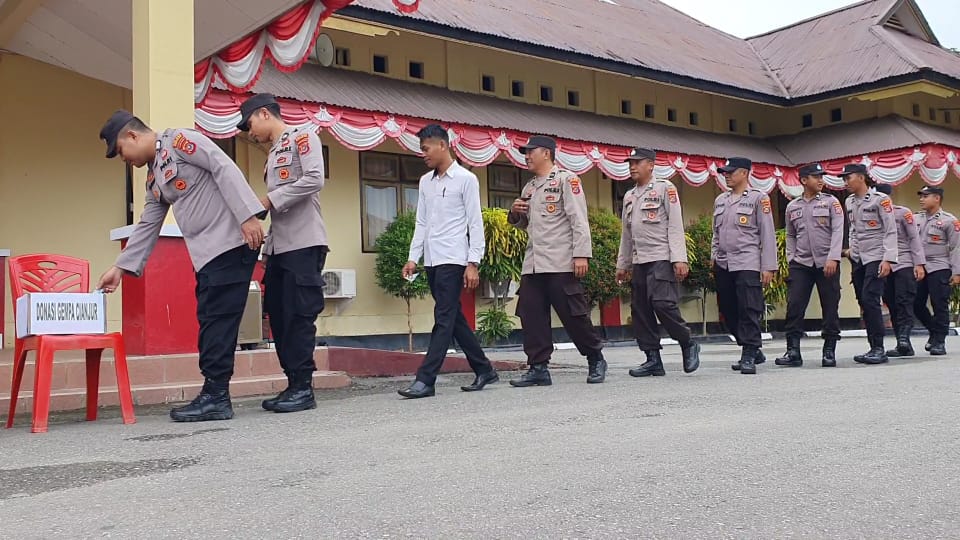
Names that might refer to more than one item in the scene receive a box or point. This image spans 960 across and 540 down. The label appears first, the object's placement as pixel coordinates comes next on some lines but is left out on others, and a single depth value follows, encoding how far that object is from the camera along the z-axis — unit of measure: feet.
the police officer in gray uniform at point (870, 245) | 29.42
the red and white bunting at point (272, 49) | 27.63
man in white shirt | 20.85
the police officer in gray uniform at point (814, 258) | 28.09
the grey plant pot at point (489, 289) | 46.42
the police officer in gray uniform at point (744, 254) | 26.53
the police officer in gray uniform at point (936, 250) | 36.29
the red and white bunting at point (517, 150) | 34.55
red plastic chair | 16.62
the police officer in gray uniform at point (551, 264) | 22.86
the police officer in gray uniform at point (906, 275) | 32.81
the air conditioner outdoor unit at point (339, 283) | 42.16
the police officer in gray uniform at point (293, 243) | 18.61
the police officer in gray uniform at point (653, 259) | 24.91
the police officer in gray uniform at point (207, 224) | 17.54
